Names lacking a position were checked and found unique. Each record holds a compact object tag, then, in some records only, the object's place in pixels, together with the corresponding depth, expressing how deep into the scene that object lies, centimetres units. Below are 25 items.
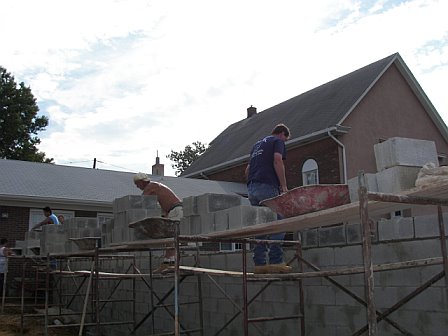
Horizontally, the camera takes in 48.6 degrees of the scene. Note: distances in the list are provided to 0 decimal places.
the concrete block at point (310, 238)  580
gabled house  1667
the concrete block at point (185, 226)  625
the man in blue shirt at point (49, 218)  1140
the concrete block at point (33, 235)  1206
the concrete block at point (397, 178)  349
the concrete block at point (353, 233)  529
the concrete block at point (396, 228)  476
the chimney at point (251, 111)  2618
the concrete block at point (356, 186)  367
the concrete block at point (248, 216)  512
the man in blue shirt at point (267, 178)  551
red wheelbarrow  372
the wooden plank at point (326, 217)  331
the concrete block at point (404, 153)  349
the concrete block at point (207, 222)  576
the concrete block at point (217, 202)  588
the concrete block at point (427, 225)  449
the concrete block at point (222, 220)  545
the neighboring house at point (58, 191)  1530
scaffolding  312
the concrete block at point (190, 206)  614
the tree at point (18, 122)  3341
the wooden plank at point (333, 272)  379
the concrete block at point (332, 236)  549
